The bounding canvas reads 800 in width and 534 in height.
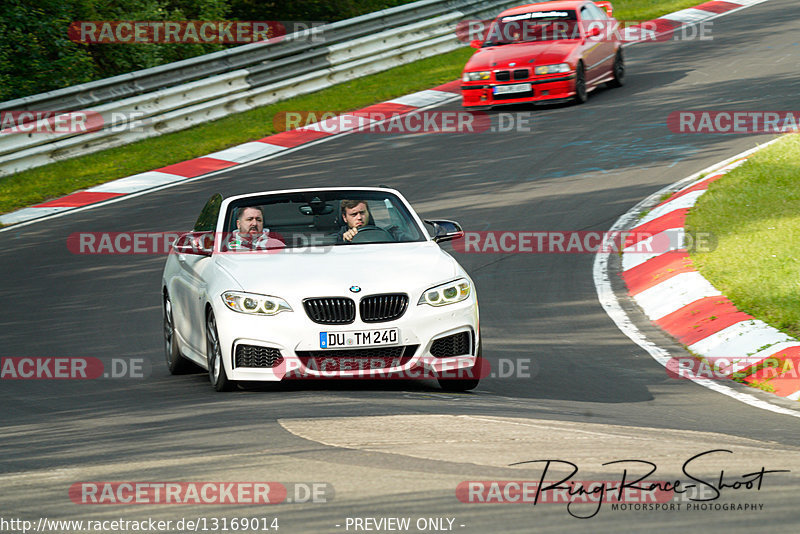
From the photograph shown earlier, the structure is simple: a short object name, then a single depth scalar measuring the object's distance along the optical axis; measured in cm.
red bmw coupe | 3878
